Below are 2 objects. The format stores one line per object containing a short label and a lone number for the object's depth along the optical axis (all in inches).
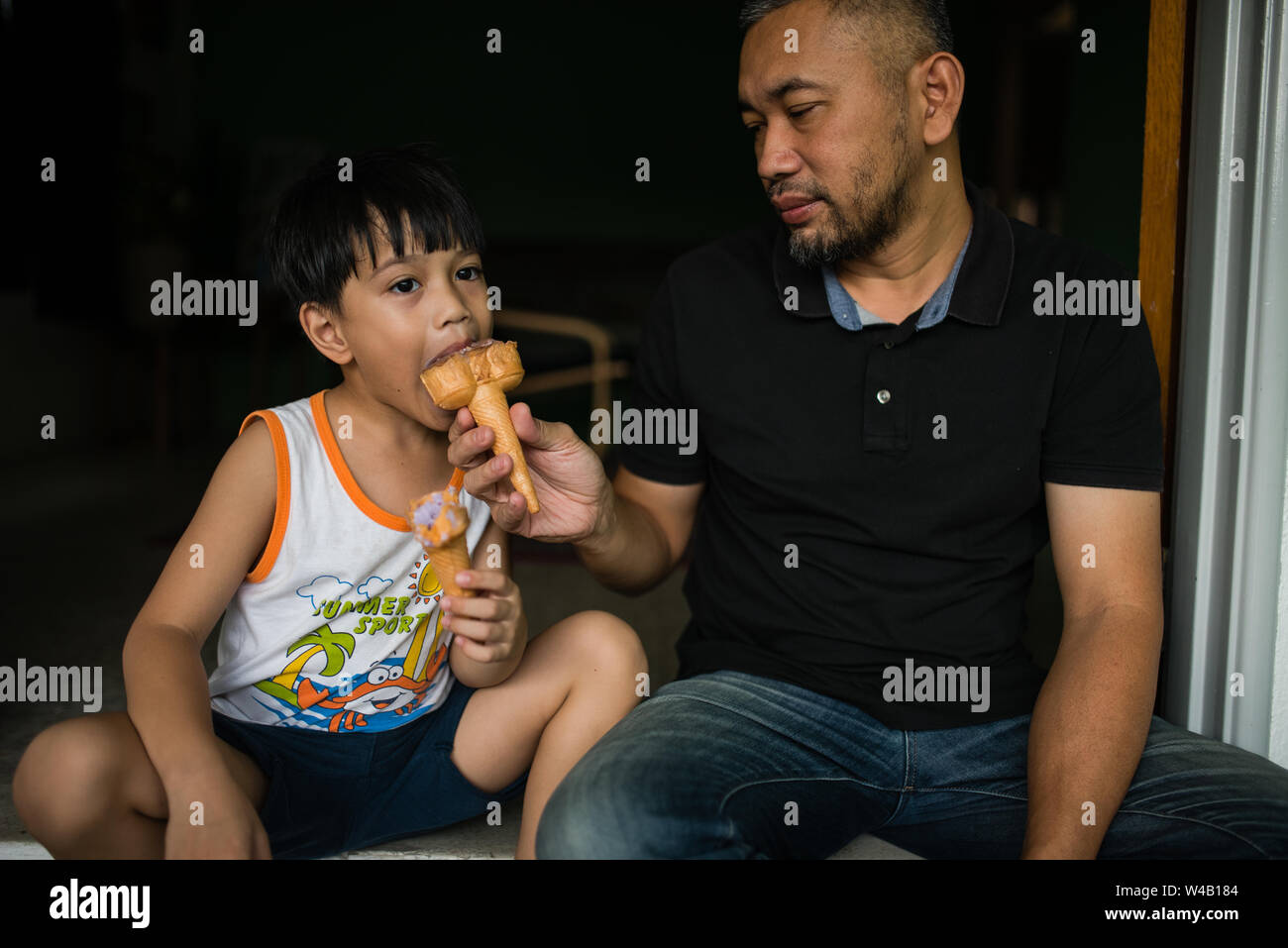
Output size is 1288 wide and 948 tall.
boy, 60.2
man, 60.2
